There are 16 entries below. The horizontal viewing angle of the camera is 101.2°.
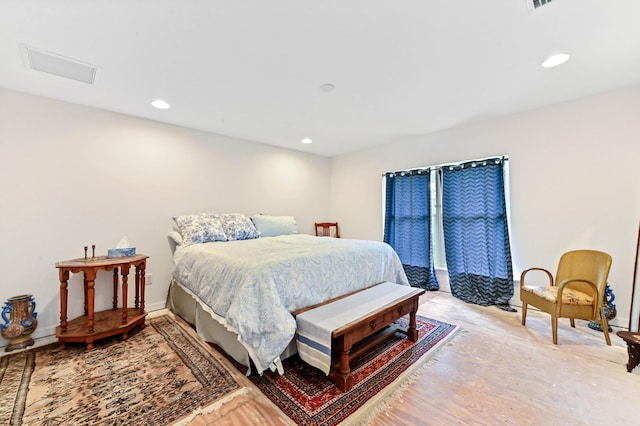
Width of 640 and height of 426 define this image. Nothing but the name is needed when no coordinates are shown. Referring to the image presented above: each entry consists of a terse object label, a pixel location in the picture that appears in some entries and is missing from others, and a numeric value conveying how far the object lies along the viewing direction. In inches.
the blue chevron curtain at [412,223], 153.1
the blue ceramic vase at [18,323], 85.5
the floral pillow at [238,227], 130.3
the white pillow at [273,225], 146.3
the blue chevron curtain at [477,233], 126.1
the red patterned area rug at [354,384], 58.9
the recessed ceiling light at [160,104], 104.0
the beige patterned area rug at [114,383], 58.1
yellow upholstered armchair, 87.7
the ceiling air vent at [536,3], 56.5
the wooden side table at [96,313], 86.0
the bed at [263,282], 68.8
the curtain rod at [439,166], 126.1
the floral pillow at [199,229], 117.3
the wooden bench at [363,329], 66.0
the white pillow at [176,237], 120.6
